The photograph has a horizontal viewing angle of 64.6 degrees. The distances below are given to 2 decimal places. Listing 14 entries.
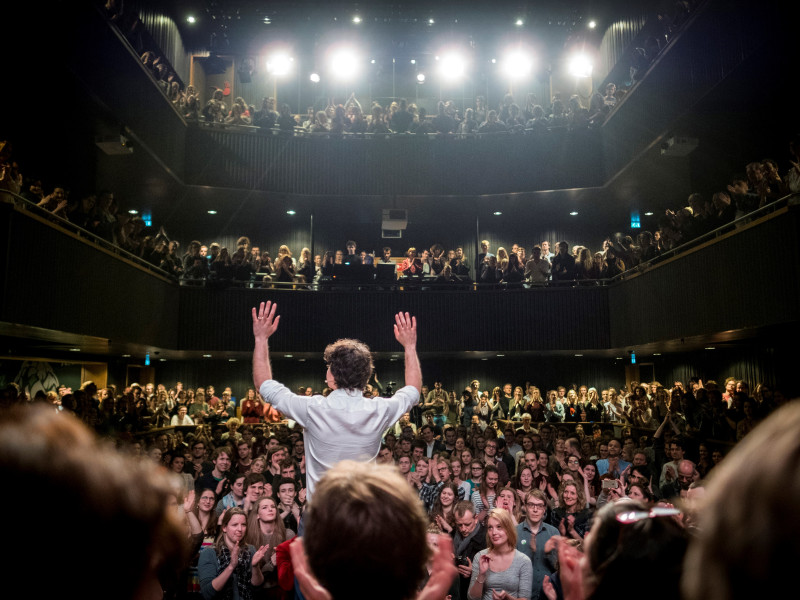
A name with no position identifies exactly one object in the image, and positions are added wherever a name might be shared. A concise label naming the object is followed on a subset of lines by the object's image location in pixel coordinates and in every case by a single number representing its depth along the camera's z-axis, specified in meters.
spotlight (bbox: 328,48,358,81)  18.97
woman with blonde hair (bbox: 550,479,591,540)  6.37
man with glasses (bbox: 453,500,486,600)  6.12
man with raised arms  3.06
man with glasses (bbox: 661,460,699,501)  8.00
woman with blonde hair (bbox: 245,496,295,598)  5.86
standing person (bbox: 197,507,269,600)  5.44
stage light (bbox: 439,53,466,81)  18.41
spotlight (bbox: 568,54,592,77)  19.34
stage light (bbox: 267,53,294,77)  18.95
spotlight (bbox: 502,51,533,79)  19.06
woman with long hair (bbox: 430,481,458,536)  6.55
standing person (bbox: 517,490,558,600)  5.74
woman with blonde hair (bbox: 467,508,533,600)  5.00
